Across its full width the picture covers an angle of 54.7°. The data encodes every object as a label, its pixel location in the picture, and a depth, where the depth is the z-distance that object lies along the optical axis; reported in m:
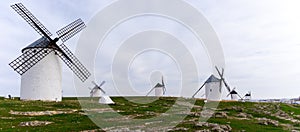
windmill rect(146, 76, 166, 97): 130.25
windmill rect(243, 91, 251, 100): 131.73
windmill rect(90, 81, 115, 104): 108.16
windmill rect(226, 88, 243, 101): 113.56
